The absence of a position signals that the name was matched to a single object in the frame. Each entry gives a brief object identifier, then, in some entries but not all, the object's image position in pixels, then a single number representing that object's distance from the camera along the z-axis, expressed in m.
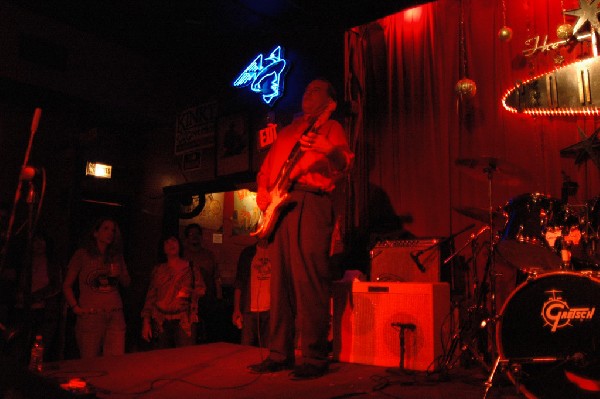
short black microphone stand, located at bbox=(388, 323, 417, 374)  3.48
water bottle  3.27
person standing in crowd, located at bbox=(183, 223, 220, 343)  6.73
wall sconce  8.80
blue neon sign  6.92
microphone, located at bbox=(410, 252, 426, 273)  4.25
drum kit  2.65
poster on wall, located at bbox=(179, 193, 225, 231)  9.95
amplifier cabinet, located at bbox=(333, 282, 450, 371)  3.65
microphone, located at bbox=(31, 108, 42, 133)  2.53
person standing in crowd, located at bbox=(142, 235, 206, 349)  5.14
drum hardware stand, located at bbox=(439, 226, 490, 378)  3.48
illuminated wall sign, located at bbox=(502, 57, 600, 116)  4.12
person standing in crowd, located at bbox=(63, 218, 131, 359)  4.70
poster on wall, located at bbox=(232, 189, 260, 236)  9.90
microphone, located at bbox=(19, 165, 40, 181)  2.56
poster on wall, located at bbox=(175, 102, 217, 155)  8.27
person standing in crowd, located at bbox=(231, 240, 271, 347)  5.32
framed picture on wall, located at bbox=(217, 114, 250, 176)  7.49
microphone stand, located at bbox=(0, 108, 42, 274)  2.54
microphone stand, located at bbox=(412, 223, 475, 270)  4.19
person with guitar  3.29
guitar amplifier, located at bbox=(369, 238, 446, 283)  4.21
